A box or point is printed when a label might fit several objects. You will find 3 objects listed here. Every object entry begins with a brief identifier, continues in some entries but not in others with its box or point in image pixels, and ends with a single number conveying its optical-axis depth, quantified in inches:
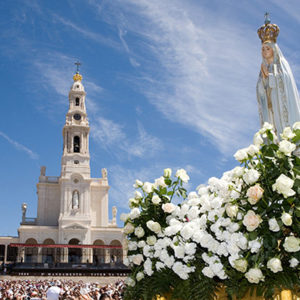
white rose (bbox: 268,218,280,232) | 147.3
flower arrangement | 149.2
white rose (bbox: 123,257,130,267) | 216.5
